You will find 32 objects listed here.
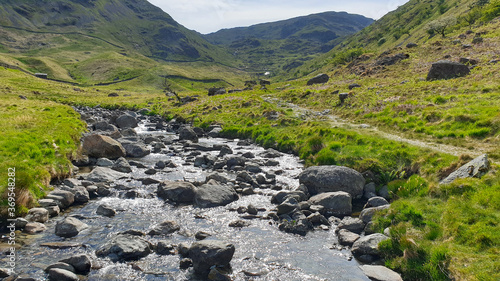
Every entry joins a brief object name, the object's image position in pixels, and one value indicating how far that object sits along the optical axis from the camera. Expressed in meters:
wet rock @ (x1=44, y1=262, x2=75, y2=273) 12.79
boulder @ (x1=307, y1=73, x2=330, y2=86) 95.12
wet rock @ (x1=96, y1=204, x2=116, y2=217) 19.20
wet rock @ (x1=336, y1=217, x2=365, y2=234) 17.36
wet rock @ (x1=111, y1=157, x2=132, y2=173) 29.43
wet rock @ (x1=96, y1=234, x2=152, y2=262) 14.35
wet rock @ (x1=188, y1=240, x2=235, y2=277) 13.49
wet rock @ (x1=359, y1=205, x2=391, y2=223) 17.93
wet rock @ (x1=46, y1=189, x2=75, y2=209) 19.77
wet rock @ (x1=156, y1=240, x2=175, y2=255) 15.01
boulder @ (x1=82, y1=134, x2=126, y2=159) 33.75
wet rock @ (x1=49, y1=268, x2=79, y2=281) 12.24
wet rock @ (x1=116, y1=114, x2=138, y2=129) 60.43
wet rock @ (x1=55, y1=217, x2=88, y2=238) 16.11
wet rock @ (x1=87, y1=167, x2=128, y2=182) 25.53
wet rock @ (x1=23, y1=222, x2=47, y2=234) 15.92
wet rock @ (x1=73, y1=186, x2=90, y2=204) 21.19
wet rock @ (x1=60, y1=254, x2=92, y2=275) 13.13
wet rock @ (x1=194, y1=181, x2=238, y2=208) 21.59
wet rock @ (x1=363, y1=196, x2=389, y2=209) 19.31
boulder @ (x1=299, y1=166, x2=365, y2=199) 22.22
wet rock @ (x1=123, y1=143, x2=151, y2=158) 36.78
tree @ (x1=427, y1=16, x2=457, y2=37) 110.41
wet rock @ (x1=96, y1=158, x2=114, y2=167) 31.12
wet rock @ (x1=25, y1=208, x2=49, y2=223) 16.98
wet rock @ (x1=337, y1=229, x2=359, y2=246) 16.00
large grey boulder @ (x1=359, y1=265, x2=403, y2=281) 12.81
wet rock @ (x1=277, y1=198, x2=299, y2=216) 19.56
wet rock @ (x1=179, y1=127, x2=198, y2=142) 47.83
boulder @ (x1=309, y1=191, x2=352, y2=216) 19.84
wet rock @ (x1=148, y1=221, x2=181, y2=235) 16.97
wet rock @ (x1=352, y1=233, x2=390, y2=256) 14.78
